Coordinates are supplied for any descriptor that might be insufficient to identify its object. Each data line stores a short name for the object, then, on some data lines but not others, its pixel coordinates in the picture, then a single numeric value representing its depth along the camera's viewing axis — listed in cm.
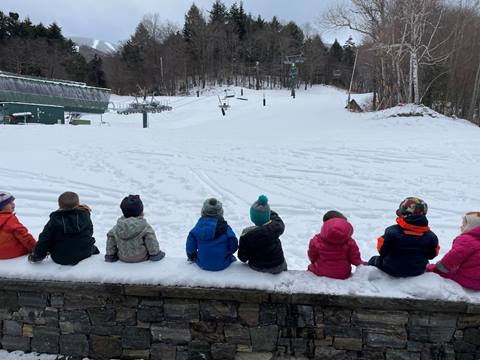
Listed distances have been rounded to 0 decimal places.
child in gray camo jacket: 365
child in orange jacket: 368
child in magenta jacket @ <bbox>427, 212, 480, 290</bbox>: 321
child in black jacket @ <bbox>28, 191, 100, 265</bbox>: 356
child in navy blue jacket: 322
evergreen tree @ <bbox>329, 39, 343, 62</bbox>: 7356
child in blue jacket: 355
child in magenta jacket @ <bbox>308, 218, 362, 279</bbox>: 332
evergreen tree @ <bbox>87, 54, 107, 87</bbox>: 6625
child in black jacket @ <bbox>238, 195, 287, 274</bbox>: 345
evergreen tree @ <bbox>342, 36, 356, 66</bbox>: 7256
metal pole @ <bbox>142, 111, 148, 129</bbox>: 2310
